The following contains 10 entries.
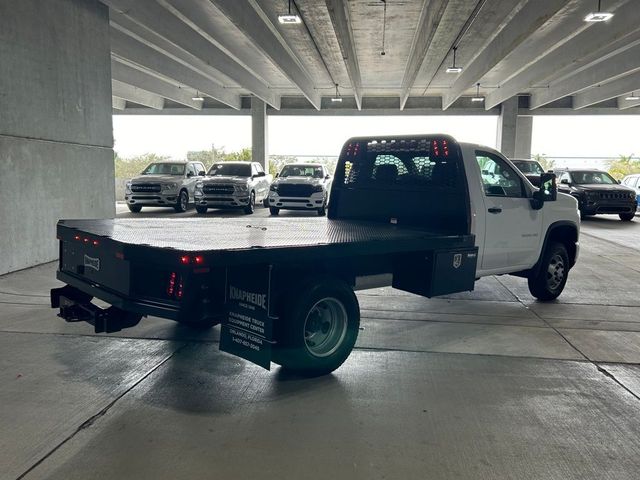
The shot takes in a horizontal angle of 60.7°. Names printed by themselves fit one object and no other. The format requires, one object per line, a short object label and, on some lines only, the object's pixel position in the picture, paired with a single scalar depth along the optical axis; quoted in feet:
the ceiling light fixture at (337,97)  92.24
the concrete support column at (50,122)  28.19
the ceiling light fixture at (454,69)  64.58
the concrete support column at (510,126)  99.60
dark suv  61.41
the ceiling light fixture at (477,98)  91.81
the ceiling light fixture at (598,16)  40.34
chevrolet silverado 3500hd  12.53
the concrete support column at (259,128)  101.35
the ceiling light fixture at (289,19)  42.68
